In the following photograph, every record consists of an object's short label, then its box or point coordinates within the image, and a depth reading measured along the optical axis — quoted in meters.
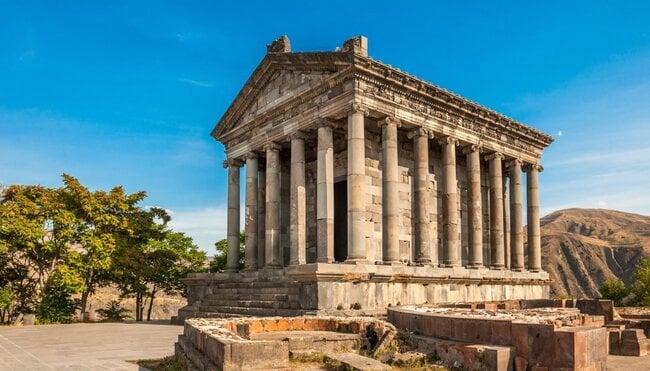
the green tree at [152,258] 27.92
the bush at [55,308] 25.58
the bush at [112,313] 28.88
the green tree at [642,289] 31.28
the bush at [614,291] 35.47
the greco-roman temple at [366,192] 20.12
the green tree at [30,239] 24.22
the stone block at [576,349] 7.58
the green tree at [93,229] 26.19
